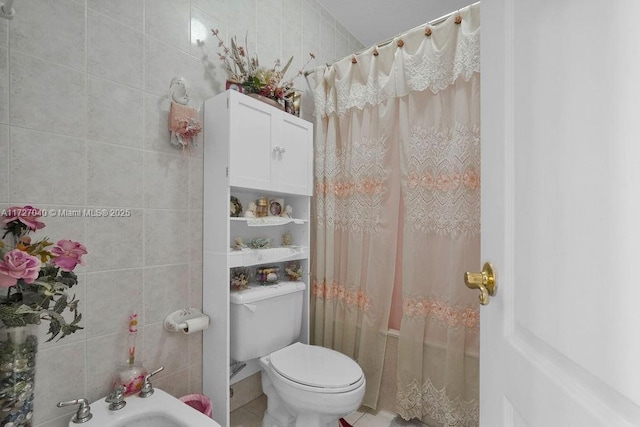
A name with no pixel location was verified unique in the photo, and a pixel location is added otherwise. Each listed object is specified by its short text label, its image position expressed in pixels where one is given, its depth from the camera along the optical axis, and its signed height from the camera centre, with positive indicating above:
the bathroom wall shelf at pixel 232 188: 1.42 +0.14
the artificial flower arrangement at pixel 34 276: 0.79 -0.18
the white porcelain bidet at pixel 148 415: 1.06 -0.73
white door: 0.31 +0.01
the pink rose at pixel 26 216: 0.90 -0.01
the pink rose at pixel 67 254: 0.88 -0.12
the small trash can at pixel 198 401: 1.39 -0.86
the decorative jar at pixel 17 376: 0.82 -0.45
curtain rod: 1.56 +1.02
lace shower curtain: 1.50 +0.04
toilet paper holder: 1.35 -0.49
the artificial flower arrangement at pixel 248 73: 1.59 +0.76
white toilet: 1.29 -0.72
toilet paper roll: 1.36 -0.50
